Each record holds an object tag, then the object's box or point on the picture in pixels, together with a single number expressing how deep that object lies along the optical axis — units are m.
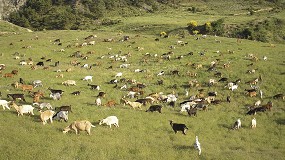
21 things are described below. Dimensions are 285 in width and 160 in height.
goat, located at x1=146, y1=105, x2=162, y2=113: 28.87
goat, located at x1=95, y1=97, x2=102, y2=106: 30.15
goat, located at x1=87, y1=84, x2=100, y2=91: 36.44
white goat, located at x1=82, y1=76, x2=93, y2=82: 40.28
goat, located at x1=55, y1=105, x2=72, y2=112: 26.42
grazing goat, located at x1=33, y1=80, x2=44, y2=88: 36.00
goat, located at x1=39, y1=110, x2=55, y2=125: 23.30
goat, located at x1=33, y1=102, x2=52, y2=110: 27.25
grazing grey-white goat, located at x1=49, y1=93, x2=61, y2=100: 30.94
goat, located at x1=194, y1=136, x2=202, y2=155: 20.09
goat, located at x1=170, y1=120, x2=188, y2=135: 23.79
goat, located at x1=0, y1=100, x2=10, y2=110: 26.17
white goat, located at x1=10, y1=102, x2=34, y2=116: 24.81
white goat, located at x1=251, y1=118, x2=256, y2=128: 26.48
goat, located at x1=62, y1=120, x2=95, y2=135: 21.75
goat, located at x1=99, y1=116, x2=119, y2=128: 24.14
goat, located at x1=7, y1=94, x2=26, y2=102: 28.83
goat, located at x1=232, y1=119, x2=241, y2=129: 26.16
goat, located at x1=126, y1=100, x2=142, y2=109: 29.94
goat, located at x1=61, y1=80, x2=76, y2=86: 37.66
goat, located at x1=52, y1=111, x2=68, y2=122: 24.33
